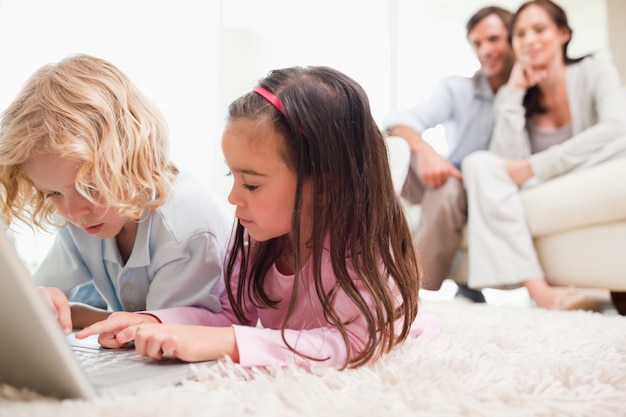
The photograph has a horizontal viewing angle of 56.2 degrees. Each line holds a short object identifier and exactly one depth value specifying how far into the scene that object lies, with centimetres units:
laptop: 45
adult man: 186
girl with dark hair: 69
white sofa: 145
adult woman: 168
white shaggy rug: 48
